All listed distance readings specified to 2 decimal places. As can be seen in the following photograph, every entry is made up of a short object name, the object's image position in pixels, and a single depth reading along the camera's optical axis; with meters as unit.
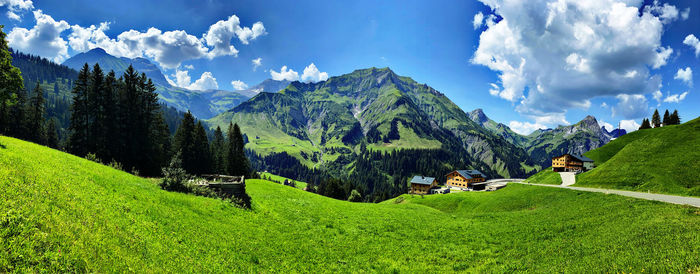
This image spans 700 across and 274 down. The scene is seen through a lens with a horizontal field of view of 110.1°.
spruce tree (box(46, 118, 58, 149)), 92.38
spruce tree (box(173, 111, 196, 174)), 67.44
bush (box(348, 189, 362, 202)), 94.06
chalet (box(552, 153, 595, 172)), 93.91
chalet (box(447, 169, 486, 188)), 137.75
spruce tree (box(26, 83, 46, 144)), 71.12
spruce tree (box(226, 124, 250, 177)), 78.31
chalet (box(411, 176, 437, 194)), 148.88
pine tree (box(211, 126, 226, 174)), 83.96
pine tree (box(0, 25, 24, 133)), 25.19
